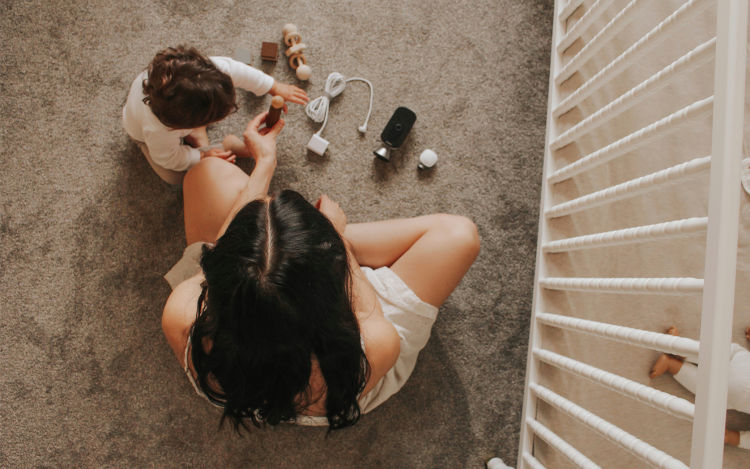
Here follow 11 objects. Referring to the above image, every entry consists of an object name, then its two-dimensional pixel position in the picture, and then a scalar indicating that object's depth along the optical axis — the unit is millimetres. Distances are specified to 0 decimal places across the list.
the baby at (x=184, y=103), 929
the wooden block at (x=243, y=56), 1227
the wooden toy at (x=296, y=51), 1217
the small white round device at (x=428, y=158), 1188
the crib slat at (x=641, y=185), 627
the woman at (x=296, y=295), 624
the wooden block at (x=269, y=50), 1231
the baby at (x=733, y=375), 896
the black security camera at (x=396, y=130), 1187
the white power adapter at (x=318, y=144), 1199
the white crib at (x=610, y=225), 779
